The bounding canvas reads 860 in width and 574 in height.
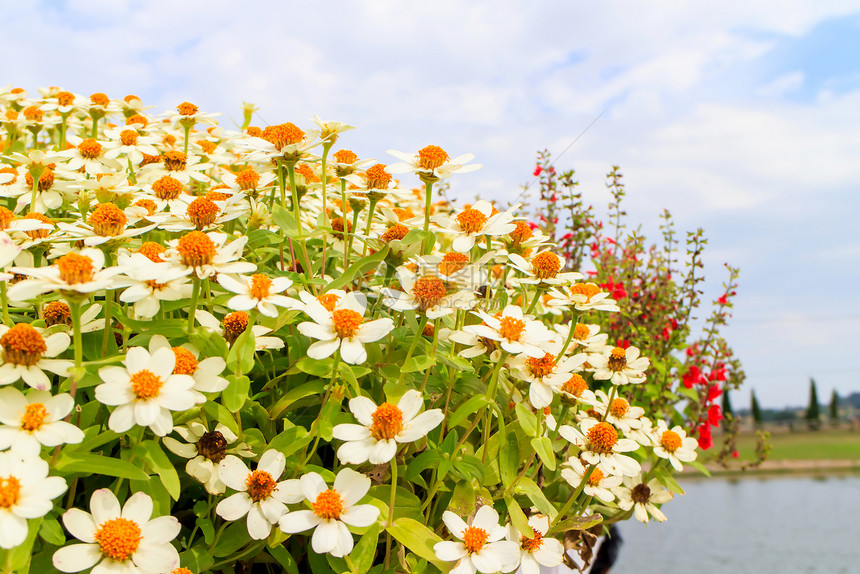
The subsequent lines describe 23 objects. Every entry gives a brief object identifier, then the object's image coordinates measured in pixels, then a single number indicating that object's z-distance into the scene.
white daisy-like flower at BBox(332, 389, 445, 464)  0.34
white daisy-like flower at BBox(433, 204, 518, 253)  0.41
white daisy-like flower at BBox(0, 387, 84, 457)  0.32
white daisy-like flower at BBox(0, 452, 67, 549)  0.30
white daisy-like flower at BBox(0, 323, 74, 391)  0.33
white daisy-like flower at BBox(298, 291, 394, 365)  0.35
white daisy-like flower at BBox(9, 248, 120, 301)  0.32
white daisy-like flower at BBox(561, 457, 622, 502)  0.44
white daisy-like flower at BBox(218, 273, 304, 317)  0.35
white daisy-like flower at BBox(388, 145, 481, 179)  0.43
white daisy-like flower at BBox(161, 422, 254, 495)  0.36
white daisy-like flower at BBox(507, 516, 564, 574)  0.39
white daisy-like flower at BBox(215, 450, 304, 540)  0.35
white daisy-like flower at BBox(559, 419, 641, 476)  0.42
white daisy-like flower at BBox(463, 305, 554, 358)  0.37
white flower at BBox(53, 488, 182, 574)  0.32
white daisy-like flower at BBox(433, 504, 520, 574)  0.35
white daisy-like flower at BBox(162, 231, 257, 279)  0.35
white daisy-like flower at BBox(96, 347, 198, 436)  0.32
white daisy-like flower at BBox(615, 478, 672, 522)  0.51
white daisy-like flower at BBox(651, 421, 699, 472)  0.51
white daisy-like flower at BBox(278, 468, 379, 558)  0.33
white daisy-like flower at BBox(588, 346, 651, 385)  0.47
